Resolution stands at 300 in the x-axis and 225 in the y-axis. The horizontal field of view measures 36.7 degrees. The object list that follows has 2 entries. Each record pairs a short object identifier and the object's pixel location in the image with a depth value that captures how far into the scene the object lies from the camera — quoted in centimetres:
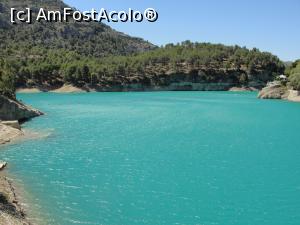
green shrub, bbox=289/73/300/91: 13688
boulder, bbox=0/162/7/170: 4217
